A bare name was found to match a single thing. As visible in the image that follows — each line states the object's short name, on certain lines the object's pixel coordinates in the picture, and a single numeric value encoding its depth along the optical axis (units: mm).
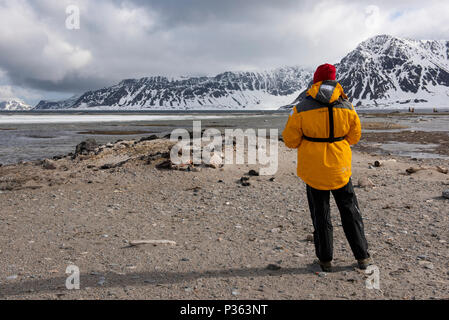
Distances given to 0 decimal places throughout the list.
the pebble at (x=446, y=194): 8273
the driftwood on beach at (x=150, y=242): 5864
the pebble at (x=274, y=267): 4910
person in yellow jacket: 4422
